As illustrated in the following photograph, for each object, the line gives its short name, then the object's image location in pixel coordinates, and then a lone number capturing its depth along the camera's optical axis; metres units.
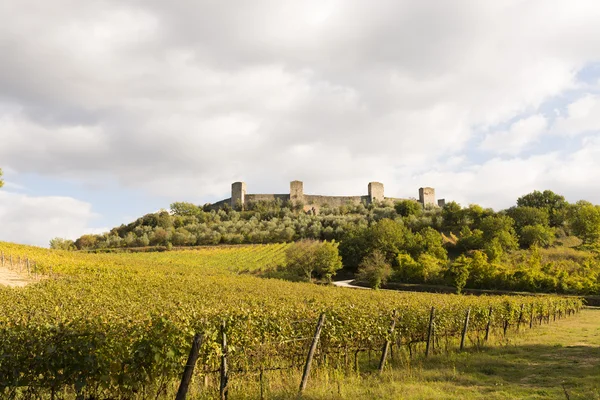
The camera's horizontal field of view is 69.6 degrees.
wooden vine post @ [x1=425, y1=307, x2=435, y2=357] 11.75
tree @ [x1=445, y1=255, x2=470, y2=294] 39.32
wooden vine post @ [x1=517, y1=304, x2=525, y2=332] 18.42
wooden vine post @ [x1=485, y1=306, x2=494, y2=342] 14.89
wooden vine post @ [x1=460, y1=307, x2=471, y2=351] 13.16
